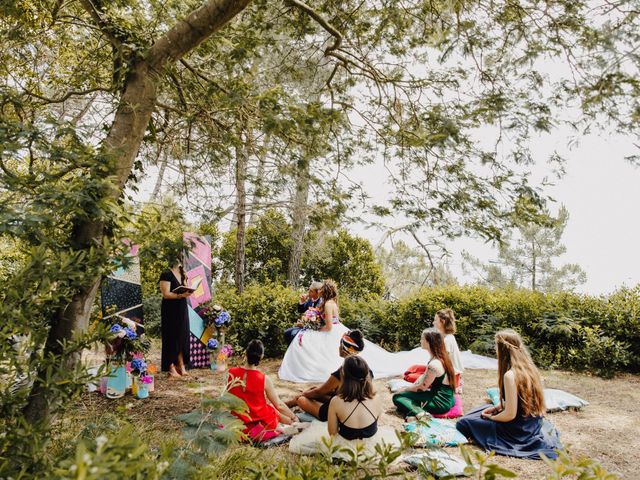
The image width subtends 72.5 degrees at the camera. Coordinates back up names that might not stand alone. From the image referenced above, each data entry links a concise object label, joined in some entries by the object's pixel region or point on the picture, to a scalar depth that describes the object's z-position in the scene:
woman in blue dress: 4.04
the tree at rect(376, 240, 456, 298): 24.18
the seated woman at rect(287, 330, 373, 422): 4.65
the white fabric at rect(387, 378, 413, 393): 6.20
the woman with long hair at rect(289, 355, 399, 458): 3.66
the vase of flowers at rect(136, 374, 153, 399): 5.37
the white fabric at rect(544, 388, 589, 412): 5.44
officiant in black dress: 6.30
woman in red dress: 4.21
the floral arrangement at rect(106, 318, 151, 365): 5.22
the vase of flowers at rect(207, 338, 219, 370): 6.97
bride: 6.89
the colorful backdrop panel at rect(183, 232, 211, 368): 7.45
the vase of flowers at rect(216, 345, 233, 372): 7.13
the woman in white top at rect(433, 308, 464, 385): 5.60
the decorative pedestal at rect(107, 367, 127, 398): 5.35
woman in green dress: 4.94
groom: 7.59
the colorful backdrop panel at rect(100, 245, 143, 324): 6.85
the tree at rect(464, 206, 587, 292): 24.83
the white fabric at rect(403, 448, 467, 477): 3.30
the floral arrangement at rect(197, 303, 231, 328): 7.18
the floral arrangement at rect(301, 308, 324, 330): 7.38
